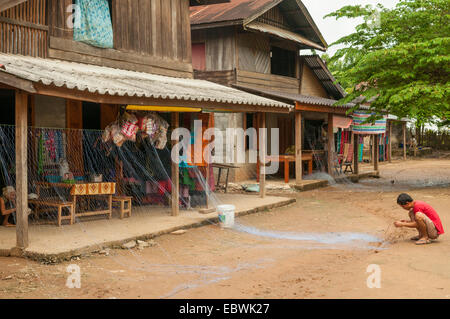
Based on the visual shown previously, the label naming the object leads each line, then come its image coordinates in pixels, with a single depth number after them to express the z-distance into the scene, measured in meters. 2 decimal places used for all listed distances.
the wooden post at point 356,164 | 19.49
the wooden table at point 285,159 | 16.42
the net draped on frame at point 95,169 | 9.10
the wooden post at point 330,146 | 18.17
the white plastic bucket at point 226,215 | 9.37
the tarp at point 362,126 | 19.46
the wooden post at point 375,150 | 21.19
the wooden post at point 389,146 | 28.55
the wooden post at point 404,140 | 30.27
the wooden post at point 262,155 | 12.37
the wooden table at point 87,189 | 8.70
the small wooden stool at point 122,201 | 9.39
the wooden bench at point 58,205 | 8.43
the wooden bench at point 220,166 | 14.22
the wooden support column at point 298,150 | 15.70
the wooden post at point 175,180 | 9.73
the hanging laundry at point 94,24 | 10.58
